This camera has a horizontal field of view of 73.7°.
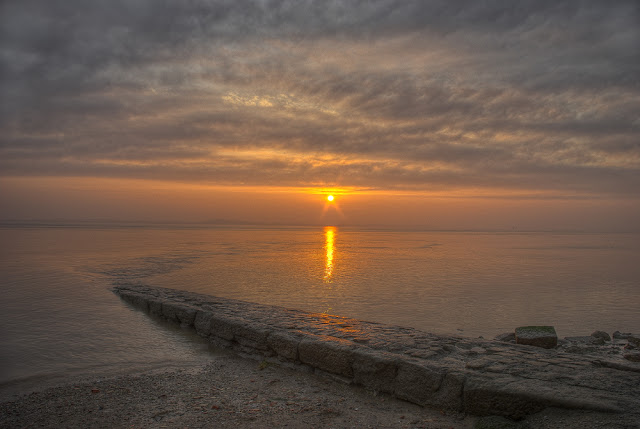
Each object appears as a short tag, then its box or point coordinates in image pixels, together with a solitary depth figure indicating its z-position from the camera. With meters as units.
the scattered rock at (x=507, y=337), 8.74
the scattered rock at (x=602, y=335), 8.93
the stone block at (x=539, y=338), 7.78
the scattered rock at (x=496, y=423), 4.66
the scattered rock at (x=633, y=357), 6.78
